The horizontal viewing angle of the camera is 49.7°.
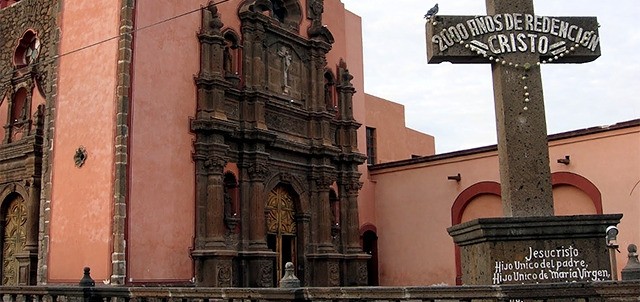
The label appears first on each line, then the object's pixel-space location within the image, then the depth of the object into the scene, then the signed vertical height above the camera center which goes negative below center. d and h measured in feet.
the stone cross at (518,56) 22.79 +7.22
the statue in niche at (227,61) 52.70 +16.24
